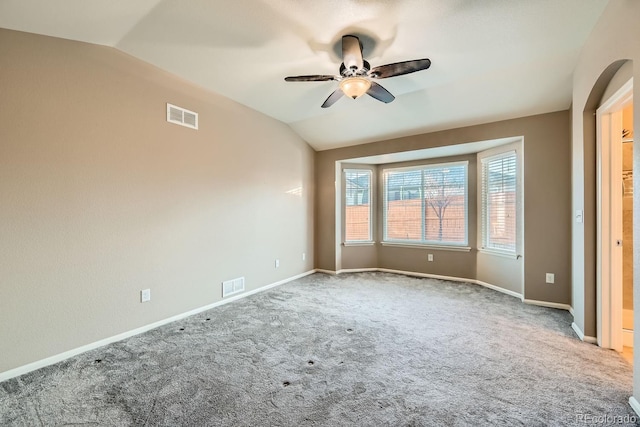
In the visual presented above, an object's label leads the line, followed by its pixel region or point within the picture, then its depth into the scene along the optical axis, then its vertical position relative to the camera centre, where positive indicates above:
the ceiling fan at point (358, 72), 2.34 +1.30
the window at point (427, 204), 5.05 +0.18
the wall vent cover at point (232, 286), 3.82 -1.04
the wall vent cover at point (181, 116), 3.20 +1.18
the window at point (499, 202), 4.19 +0.18
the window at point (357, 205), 5.79 +0.18
